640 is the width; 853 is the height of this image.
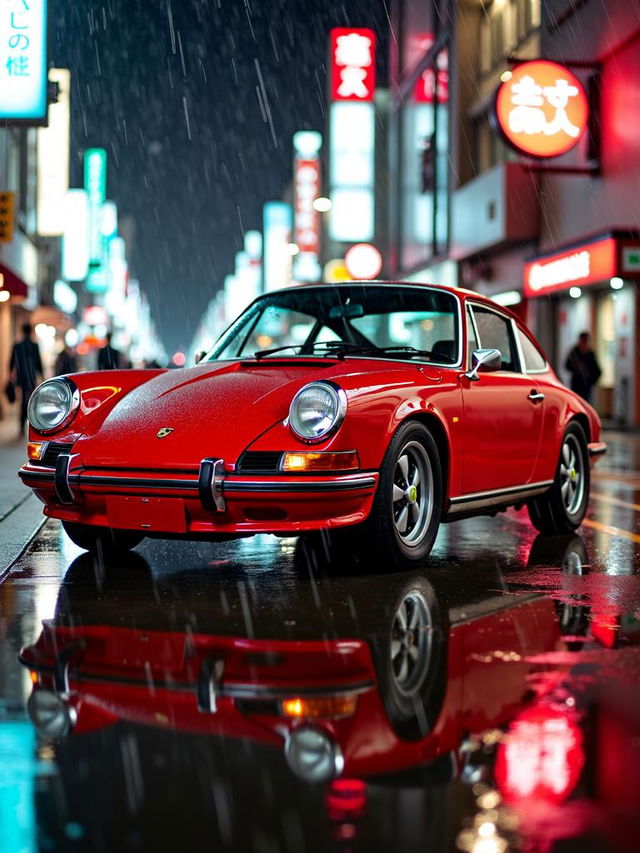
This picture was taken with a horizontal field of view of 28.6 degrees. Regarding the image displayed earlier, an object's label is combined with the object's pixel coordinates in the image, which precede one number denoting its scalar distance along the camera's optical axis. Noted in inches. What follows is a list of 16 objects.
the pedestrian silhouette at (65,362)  817.5
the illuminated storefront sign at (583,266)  860.0
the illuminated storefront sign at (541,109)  892.6
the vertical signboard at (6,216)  690.8
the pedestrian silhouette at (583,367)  778.8
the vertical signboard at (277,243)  3238.2
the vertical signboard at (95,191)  2036.8
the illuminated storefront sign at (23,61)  552.7
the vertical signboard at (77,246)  2009.1
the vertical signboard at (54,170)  1537.9
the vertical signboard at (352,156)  1735.2
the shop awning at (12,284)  964.0
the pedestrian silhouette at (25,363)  707.4
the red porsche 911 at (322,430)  219.9
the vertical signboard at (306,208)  2345.0
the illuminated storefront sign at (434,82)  1393.9
